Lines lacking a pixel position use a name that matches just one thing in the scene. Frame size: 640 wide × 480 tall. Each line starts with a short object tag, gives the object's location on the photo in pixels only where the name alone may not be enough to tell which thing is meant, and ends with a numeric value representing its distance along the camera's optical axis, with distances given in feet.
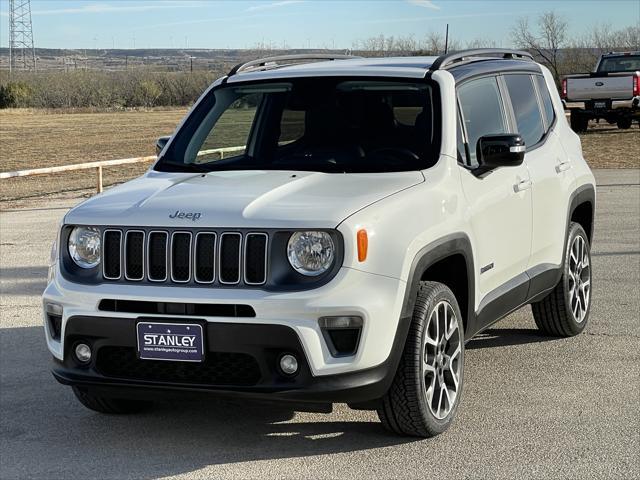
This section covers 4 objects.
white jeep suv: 16.30
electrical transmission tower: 460.06
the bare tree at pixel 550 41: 234.79
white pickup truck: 97.25
